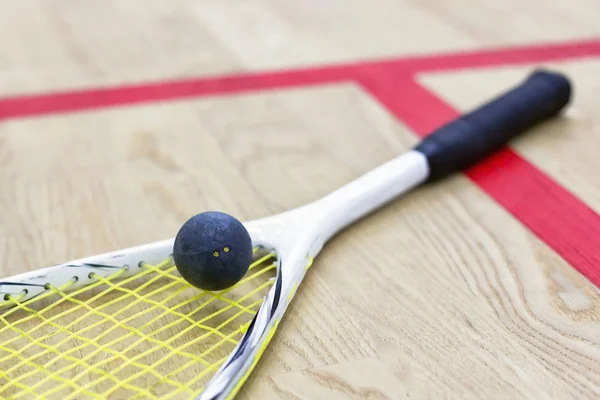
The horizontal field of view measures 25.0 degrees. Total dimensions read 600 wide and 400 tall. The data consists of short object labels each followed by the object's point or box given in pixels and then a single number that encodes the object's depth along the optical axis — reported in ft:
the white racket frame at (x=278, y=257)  2.12
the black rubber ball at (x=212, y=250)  2.21
